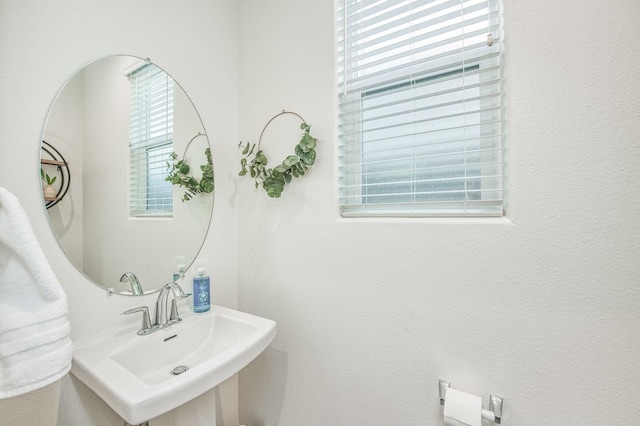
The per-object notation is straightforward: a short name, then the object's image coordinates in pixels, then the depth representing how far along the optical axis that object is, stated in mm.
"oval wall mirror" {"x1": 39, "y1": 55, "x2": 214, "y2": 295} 967
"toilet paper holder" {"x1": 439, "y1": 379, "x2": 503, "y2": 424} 816
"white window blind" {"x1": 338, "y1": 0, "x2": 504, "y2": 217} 927
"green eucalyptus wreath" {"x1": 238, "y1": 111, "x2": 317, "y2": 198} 1185
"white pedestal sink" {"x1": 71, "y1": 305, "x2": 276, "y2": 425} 719
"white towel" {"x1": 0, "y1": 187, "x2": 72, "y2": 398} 622
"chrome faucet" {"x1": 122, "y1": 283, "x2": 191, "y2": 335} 1083
